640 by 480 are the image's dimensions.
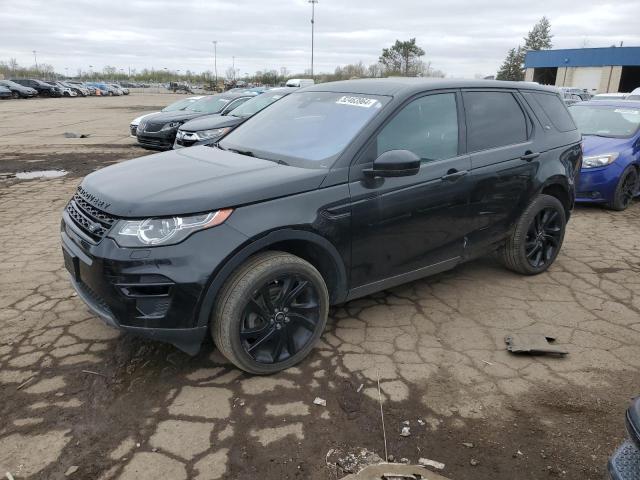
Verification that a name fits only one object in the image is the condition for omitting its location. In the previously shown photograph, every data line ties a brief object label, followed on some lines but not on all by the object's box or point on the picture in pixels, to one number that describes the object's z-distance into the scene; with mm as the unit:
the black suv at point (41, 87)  47094
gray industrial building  48800
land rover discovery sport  2770
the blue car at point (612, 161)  7172
